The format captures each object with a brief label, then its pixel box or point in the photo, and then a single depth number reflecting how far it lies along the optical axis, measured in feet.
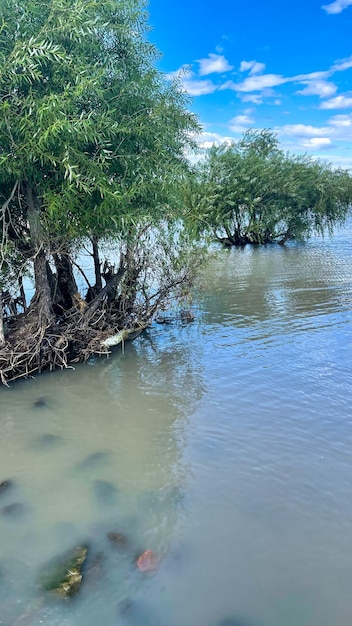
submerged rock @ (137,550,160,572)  14.87
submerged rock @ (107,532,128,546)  15.97
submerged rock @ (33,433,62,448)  22.36
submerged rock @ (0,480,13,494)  18.97
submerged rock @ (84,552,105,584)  14.50
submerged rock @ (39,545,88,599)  14.08
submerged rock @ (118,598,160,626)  13.11
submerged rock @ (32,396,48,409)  26.43
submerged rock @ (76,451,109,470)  20.56
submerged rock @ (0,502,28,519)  17.44
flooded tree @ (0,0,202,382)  24.35
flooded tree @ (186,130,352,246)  92.94
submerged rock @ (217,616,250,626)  12.98
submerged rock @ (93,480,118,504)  18.32
